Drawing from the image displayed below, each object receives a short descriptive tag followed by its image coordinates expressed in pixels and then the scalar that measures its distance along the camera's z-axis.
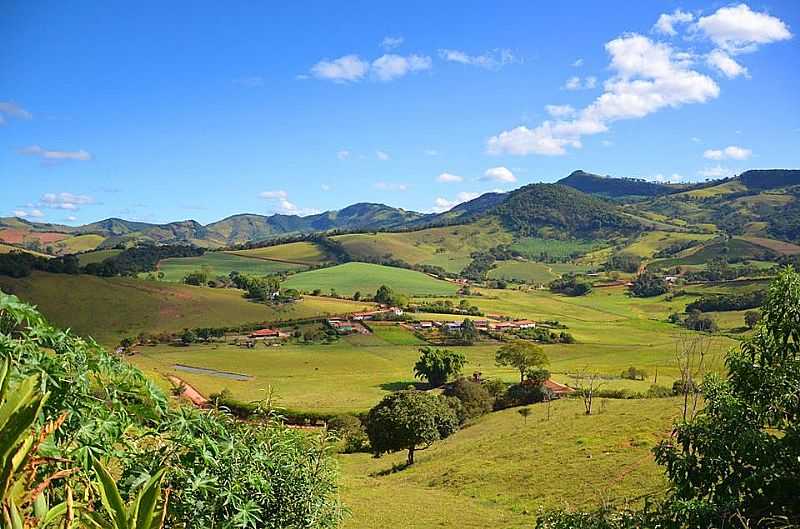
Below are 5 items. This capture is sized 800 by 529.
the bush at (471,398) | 55.27
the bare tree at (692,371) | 35.49
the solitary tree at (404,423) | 38.94
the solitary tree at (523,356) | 67.56
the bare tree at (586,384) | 48.88
